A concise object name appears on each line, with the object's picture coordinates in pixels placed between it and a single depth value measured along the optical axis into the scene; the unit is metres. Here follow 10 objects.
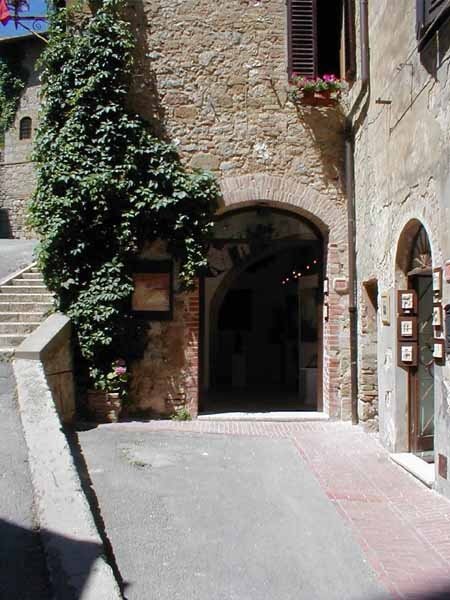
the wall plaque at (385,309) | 6.53
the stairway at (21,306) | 7.12
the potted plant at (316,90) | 8.40
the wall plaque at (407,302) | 6.25
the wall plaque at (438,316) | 5.07
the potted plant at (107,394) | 7.77
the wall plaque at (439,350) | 5.01
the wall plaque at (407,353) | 6.23
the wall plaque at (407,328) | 6.22
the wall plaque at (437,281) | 5.03
